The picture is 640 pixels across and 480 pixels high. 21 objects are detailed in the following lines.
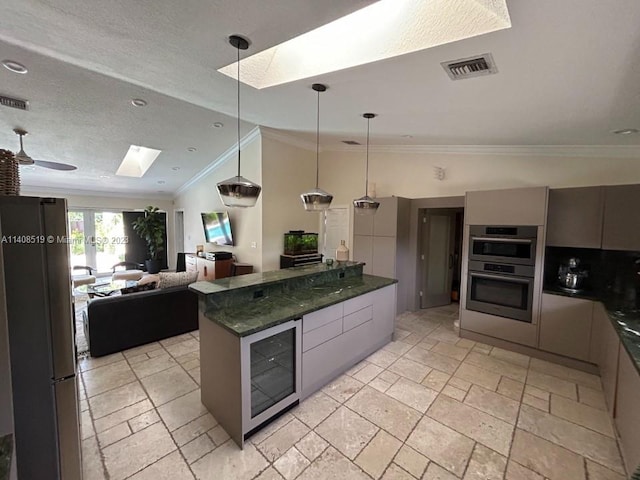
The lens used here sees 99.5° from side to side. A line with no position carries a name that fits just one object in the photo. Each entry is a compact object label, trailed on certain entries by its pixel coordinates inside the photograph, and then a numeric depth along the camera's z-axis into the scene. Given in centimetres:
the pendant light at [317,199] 283
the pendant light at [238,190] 214
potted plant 794
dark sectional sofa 325
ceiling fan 344
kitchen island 204
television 597
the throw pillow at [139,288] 366
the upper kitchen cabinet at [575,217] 309
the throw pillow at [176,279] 383
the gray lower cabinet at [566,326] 303
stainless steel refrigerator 130
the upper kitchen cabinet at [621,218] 286
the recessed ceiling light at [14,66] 264
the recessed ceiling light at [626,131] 274
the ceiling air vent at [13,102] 319
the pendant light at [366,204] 331
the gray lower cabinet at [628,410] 173
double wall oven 336
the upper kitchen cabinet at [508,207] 325
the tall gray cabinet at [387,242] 468
